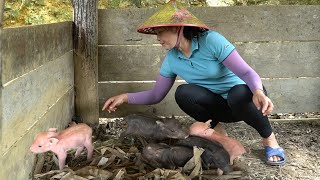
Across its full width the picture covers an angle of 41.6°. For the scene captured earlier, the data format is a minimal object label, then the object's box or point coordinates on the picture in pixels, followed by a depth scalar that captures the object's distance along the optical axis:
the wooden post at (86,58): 3.26
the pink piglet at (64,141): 2.18
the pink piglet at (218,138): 2.58
